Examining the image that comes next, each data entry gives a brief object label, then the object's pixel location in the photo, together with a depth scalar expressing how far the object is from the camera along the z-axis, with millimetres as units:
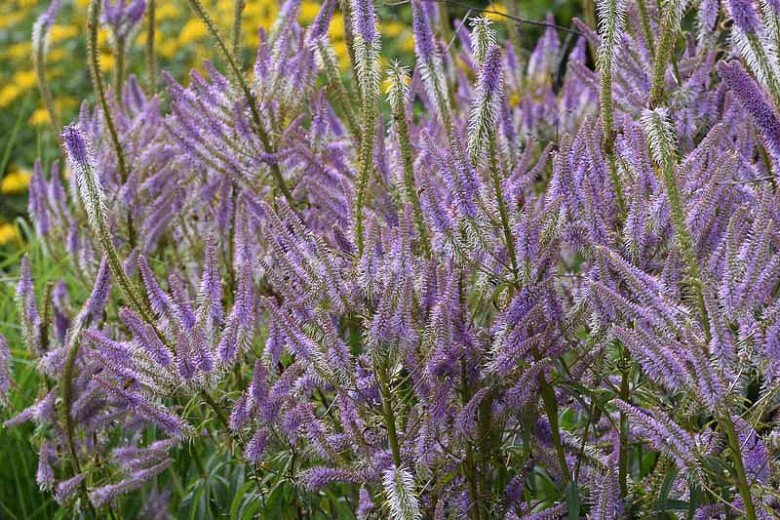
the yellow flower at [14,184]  17367
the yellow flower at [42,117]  17398
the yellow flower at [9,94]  19969
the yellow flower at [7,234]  15289
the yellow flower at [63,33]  21469
